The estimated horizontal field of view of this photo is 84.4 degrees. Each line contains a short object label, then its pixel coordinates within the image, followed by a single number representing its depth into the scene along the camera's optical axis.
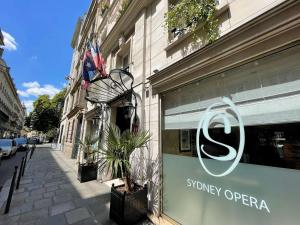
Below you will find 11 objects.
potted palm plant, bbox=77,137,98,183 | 6.66
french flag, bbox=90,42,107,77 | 6.21
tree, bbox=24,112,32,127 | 42.31
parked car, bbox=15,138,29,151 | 21.54
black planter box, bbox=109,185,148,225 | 3.45
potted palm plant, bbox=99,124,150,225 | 3.48
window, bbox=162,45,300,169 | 2.16
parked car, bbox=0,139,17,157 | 13.24
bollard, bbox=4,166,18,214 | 3.93
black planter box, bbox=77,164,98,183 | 6.63
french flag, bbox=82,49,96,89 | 6.90
